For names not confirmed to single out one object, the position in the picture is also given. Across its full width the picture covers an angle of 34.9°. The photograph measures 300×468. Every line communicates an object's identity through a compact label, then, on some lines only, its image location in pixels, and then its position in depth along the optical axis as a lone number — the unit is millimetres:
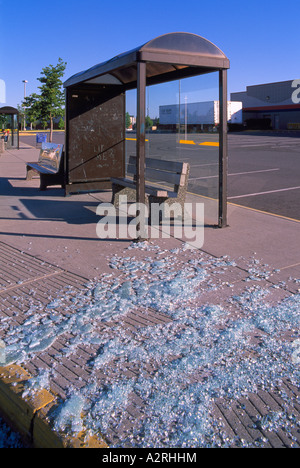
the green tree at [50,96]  23703
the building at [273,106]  61812
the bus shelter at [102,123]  7098
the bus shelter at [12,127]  28203
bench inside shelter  7363
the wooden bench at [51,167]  10469
